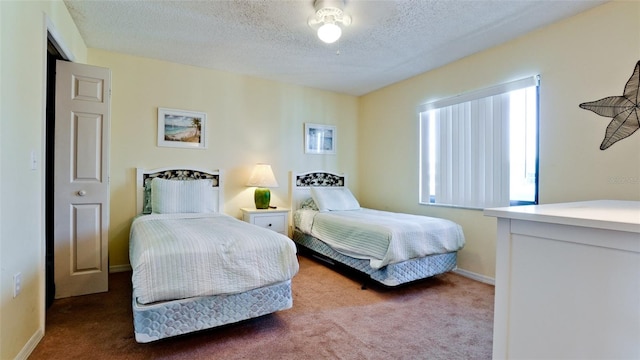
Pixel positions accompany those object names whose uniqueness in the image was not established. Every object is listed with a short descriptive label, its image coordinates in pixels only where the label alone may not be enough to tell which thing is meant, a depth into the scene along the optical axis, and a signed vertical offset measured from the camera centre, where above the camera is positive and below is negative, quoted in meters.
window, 2.94 +0.35
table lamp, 3.95 -0.06
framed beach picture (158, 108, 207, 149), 3.64 +0.60
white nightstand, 3.78 -0.50
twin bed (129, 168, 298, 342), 1.77 -0.62
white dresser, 0.89 -0.34
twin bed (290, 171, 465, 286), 2.76 -0.62
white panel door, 2.63 -0.02
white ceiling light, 2.31 +1.28
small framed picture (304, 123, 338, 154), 4.62 +0.62
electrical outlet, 1.67 -0.60
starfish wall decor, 2.23 +0.54
